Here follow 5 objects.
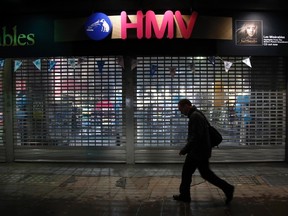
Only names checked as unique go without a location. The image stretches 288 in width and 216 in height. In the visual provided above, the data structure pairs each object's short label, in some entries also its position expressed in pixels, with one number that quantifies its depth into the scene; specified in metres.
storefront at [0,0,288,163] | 6.93
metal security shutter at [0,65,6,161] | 7.48
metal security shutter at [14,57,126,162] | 7.28
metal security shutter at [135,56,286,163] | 7.20
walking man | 4.60
